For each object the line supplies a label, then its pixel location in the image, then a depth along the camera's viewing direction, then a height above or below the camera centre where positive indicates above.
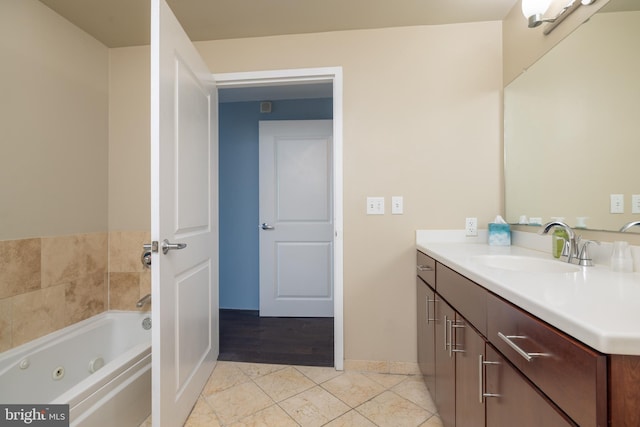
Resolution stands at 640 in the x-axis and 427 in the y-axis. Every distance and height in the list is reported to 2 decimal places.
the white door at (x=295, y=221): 2.83 -0.06
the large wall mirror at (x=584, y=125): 1.00 +0.39
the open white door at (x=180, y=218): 1.16 -0.01
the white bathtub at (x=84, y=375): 1.17 -0.81
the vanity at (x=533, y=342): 0.47 -0.30
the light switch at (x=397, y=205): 1.83 +0.06
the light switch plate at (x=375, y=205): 1.84 +0.07
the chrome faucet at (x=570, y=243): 1.13 -0.12
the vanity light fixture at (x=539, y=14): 1.31 +1.00
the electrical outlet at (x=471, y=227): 1.79 -0.08
